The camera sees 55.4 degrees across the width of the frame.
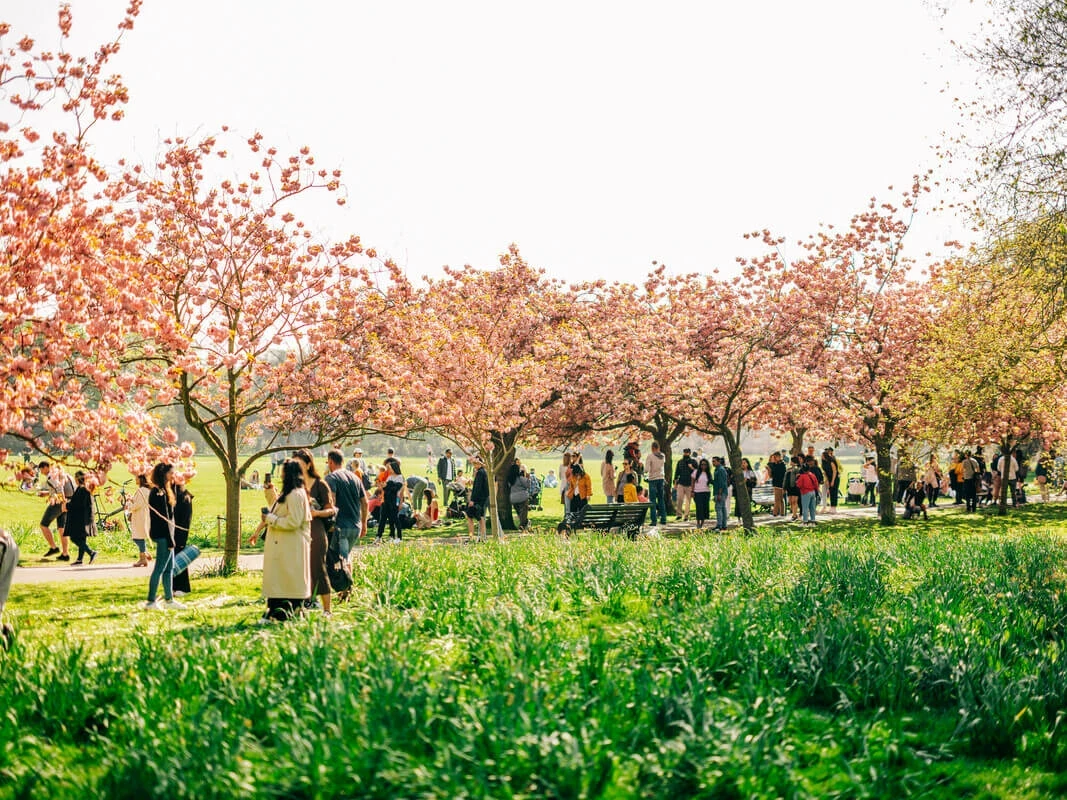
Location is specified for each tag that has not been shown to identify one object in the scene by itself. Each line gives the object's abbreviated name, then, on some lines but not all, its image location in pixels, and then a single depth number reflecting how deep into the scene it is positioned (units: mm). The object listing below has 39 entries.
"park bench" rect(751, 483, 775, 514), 31531
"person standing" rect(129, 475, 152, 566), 15930
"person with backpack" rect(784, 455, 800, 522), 27438
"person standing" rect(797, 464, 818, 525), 24500
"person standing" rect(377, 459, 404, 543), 22125
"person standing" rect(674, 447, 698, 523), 26922
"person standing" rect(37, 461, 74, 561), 17556
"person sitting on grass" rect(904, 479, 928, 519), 27188
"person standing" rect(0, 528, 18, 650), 8203
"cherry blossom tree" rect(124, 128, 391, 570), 15805
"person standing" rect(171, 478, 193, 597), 12766
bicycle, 25814
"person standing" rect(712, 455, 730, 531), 23891
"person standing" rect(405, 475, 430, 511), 27844
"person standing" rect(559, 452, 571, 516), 23645
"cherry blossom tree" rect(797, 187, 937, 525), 25547
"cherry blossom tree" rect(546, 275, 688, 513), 26500
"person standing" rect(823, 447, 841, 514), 29797
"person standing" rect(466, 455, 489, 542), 21281
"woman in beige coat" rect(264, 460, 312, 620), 9727
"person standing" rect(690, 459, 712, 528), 25000
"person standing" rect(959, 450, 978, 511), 29469
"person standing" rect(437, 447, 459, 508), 31386
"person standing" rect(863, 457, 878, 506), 36219
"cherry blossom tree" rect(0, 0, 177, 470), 10562
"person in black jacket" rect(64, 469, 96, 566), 17719
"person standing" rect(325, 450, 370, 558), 11320
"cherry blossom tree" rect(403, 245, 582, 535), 19094
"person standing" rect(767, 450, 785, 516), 29156
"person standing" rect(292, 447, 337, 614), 10156
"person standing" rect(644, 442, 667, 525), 25562
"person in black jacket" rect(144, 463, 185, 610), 11641
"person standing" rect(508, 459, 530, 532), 24234
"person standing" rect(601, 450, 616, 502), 28156
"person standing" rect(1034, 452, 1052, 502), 32416
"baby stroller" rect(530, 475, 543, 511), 33250
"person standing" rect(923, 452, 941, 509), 31523
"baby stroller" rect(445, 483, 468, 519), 29438
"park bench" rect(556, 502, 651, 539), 19250
